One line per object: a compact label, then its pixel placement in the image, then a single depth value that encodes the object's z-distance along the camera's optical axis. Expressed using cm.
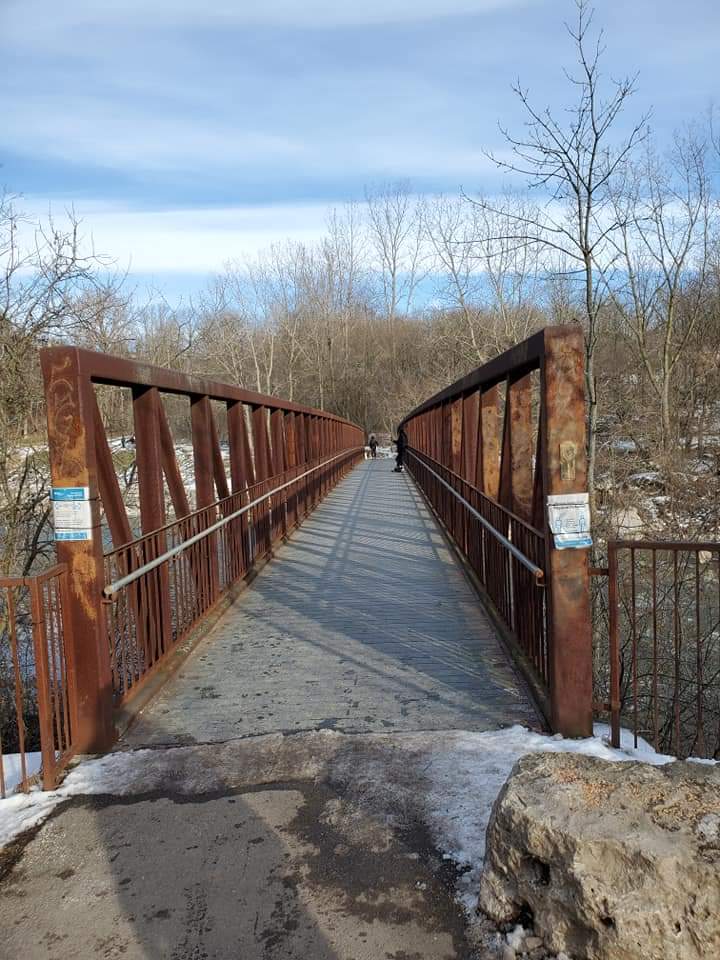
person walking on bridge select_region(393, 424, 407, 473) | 2853
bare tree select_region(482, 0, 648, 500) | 1009
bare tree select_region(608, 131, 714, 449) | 2284
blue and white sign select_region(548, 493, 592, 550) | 389
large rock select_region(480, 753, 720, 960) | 212
